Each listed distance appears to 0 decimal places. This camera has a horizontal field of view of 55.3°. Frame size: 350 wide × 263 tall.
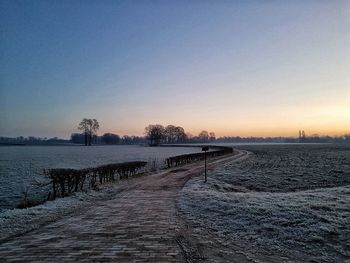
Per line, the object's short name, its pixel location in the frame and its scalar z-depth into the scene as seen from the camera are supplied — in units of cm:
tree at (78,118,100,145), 14475
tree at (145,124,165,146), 16614
